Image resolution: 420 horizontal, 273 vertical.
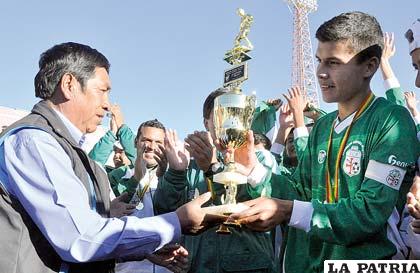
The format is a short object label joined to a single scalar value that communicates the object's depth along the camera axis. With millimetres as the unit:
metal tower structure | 51500
